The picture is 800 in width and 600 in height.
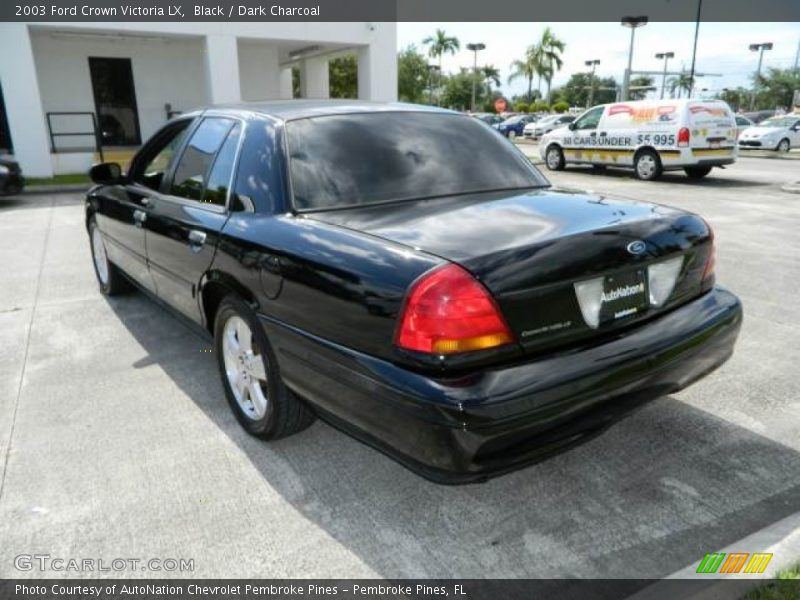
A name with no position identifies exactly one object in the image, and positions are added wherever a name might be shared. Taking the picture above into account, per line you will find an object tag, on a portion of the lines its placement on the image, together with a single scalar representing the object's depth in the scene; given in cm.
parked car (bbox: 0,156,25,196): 1207
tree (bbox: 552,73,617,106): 10156
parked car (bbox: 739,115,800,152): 2603
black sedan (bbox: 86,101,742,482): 221
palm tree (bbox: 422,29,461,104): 7588
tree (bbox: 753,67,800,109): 8044
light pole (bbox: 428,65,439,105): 6419
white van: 1405
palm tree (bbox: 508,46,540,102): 7869
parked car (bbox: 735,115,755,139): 3004
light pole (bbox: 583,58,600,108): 8362
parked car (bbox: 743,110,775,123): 4872
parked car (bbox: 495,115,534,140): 3859
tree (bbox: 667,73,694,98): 7579
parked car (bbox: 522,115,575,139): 3278
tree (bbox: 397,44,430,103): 5131
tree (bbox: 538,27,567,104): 7719
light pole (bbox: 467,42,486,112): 7619
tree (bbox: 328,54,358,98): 3859
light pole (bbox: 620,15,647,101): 2953
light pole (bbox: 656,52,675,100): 7831
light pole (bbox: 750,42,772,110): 7518
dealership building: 1545
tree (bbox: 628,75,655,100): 8945
